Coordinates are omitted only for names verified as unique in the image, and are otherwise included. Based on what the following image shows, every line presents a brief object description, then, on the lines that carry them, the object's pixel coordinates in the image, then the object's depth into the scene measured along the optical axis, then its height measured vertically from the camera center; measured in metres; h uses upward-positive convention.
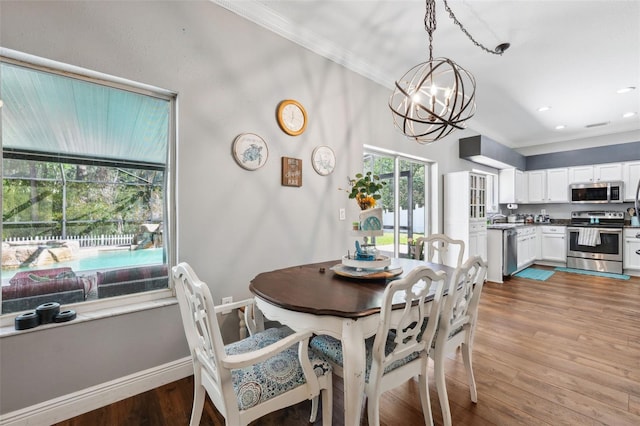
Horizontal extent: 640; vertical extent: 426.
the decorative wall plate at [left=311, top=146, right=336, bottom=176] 2.71 +0.51
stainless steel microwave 5.34 +0.35
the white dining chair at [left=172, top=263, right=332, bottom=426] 1.07 -0.70
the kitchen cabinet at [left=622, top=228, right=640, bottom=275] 4.88 -0.72
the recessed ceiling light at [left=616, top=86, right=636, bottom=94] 3.62 +1.57
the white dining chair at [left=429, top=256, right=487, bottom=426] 1.43 -0.63
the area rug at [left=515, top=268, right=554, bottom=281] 4.91 -1.17
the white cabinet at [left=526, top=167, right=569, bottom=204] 6.00 +0.54
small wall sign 2.49 +0.37
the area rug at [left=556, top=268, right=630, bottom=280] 4.84 -1.16
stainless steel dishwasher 4.68 -0.69
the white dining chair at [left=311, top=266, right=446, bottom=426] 1.18 -0.66
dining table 1.20 -0.43
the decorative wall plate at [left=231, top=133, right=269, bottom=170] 2.21 +0.50
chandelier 1.65 +1.52
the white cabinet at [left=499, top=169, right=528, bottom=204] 6.02 +0.54
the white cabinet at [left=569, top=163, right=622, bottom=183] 5.41 +0.74
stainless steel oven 5.05 -0.61
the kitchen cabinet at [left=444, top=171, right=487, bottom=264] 4.18 +0.01
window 1.56 +0.18
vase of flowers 1.78 +0.12
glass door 3.74 +0.16
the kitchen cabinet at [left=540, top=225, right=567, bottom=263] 5.67 -0.69
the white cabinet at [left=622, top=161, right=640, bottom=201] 5.19 +0.60
